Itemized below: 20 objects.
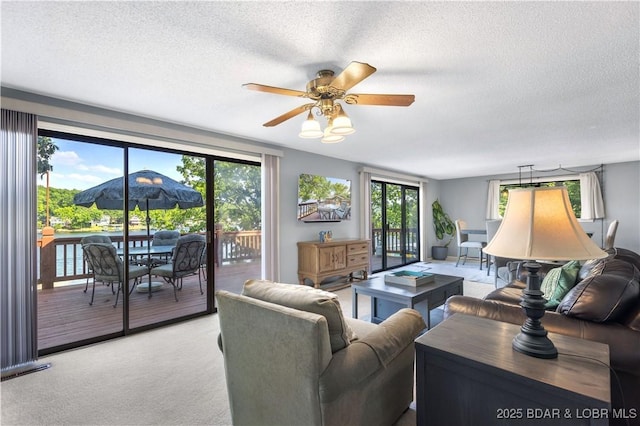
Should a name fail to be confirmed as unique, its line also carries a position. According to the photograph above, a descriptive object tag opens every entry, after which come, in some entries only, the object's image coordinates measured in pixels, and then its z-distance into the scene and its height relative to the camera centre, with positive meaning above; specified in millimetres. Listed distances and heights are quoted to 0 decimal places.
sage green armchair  1252 -675
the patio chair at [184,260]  3645 -544
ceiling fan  1903 +824
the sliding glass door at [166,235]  3254 -207
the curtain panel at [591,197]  6113 +328
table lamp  1179 -120
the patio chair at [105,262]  3076 -468
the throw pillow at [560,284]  2132 -536
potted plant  7973 -409
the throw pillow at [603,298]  1501 -445
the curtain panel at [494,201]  7414 +316
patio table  3271 -415
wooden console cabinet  4404 -684
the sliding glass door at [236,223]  3871 -94
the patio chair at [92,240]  3023 -225
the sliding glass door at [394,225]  6496 -237
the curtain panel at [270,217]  4137 -16
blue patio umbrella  2961 +252
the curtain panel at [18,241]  2318 -181
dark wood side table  1016 -632
